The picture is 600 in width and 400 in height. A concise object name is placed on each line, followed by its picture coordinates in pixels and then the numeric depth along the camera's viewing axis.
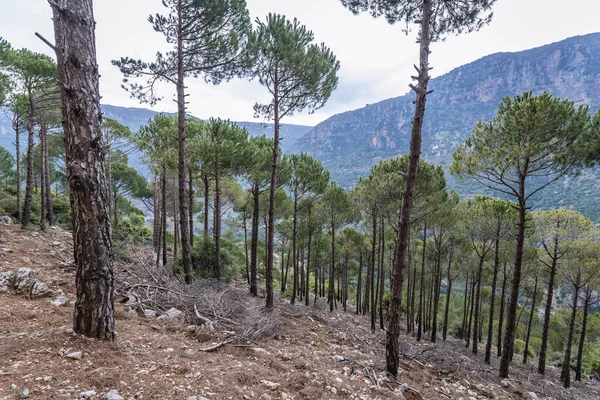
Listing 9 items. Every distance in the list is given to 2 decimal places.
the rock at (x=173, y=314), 4.92
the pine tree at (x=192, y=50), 8.30
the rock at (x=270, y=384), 3.21
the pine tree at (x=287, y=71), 8.62
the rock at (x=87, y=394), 2.21
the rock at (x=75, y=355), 2.71
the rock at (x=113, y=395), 2.26
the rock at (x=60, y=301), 4.35
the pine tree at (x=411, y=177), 5.01
